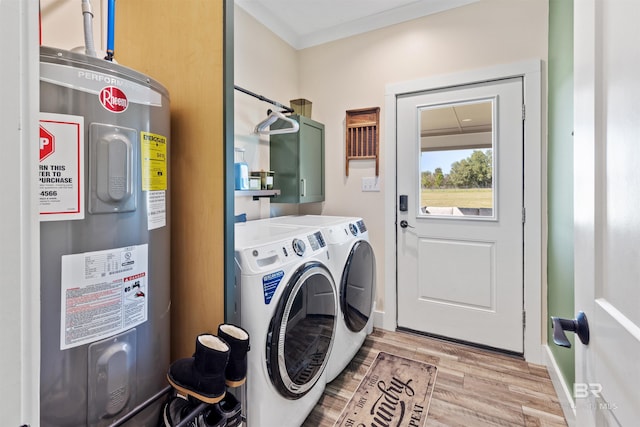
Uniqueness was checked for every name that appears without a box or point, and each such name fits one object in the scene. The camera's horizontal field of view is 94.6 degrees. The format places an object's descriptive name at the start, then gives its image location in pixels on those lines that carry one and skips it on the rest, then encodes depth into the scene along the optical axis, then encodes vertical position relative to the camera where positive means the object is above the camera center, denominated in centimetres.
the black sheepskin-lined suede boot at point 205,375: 82 -47
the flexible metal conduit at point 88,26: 88 +56
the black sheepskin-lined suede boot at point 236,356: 91 -46
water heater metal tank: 70 -7
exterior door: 213 -3
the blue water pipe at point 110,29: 98 +61
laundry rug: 152 -107
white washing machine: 112 -47
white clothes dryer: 177 -45
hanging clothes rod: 202 +81
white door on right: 44 +0
